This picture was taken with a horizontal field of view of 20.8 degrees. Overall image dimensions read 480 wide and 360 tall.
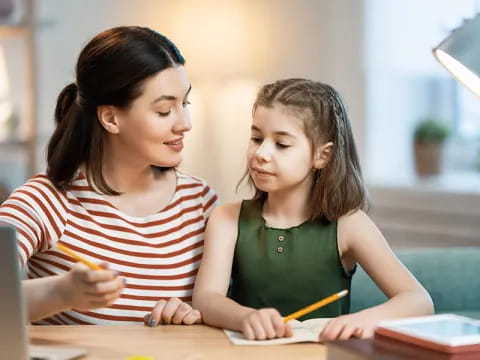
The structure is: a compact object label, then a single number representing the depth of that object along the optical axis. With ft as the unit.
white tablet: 5.21
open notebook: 5.93
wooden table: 5.76
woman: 6.88
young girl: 6.70
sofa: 8.53
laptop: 5.25
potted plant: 12.06
